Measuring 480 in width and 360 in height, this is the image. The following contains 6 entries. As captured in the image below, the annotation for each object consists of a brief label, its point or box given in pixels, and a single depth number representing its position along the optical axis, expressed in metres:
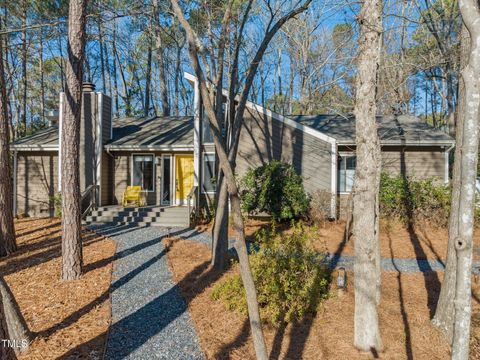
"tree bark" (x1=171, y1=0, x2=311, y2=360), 3.20
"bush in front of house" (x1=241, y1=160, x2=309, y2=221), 11.35
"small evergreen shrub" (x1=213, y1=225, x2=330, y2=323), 5.46
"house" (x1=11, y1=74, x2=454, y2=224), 12.87
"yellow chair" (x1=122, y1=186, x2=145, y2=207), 13.46
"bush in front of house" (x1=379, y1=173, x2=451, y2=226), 11.29
